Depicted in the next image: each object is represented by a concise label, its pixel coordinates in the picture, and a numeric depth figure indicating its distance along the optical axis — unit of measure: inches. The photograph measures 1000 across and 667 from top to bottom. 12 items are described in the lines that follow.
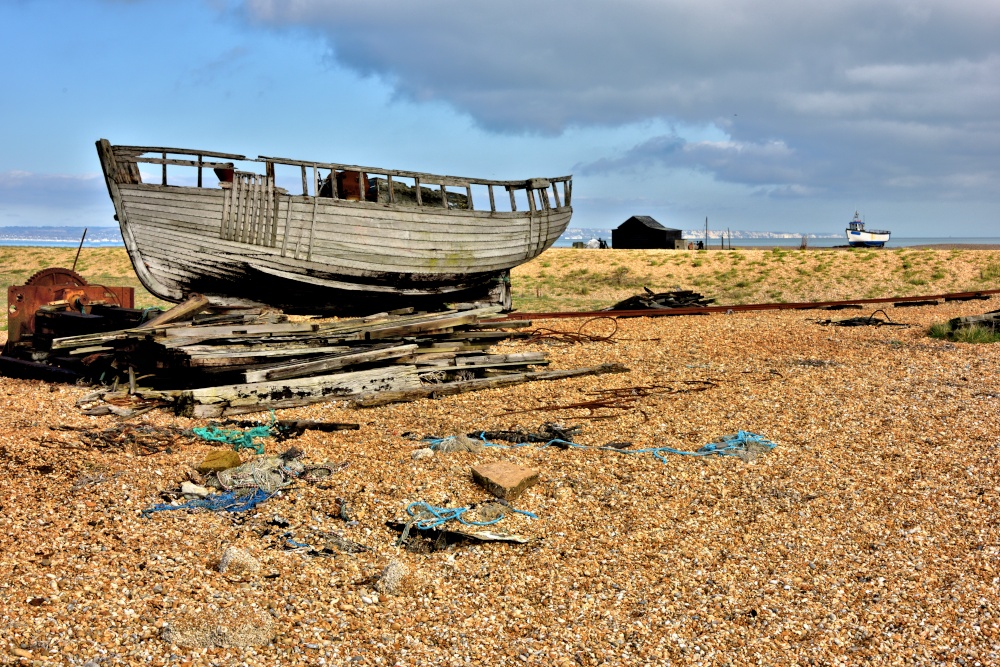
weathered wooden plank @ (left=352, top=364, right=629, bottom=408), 452.1
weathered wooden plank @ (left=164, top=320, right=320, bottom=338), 447.5
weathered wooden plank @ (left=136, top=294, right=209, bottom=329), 504.9
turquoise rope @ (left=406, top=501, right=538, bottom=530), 259.1
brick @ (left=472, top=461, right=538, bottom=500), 286.4
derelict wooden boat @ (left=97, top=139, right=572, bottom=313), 586.2
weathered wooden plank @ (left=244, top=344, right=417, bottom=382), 429.7
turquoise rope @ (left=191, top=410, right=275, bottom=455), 355.9
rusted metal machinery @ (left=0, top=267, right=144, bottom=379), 530.3
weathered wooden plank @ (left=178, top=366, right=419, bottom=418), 407.2
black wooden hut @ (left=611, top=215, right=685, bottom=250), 2379.4
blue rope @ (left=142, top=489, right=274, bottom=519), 270.4
